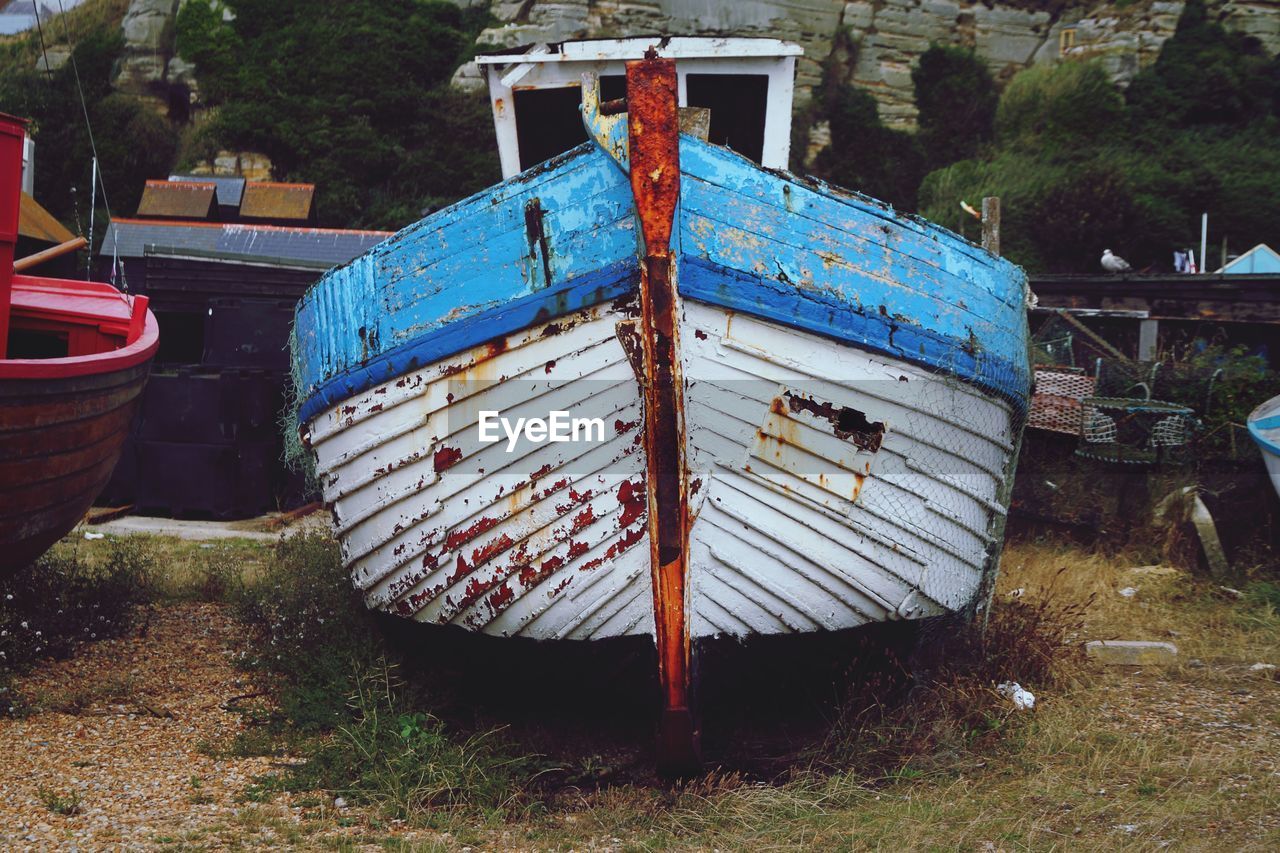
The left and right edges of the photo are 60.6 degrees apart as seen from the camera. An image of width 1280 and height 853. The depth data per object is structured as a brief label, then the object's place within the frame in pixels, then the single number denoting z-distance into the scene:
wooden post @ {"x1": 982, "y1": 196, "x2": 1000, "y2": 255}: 7.16
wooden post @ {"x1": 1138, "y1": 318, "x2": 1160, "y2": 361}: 10.90
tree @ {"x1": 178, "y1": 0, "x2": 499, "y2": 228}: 23.27
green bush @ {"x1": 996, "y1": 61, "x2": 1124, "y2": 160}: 23.50
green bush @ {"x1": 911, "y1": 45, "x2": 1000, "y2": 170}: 26.56
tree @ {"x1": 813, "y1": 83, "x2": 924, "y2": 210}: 25.72
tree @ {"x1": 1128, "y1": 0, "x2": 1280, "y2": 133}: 23.98
